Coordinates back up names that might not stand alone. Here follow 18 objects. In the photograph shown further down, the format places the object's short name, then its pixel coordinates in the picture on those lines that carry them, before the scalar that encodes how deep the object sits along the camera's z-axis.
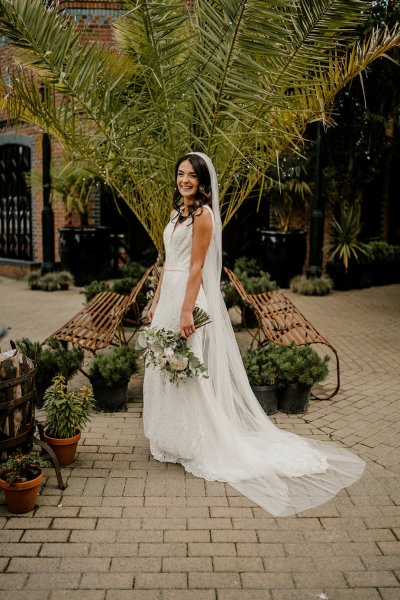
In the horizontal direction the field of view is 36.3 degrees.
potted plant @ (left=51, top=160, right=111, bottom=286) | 12.50
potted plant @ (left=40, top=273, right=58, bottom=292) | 12.22
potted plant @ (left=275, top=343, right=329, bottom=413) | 5.19
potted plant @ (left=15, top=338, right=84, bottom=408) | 5.25
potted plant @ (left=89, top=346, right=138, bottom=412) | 5.13
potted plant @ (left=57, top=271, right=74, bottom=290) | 12.35
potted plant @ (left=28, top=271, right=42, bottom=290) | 12.44
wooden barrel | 3.68
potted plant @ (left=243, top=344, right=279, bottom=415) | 5.16
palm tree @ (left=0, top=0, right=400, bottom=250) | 4.55
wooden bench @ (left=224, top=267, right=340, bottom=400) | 5.84
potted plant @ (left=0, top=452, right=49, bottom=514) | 3.49
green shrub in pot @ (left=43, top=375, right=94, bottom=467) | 4.09
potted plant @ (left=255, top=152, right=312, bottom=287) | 12.38
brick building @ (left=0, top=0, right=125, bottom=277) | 12.41
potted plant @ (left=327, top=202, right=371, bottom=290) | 12.34
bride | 4.08
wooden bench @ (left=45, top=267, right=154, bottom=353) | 5.66
